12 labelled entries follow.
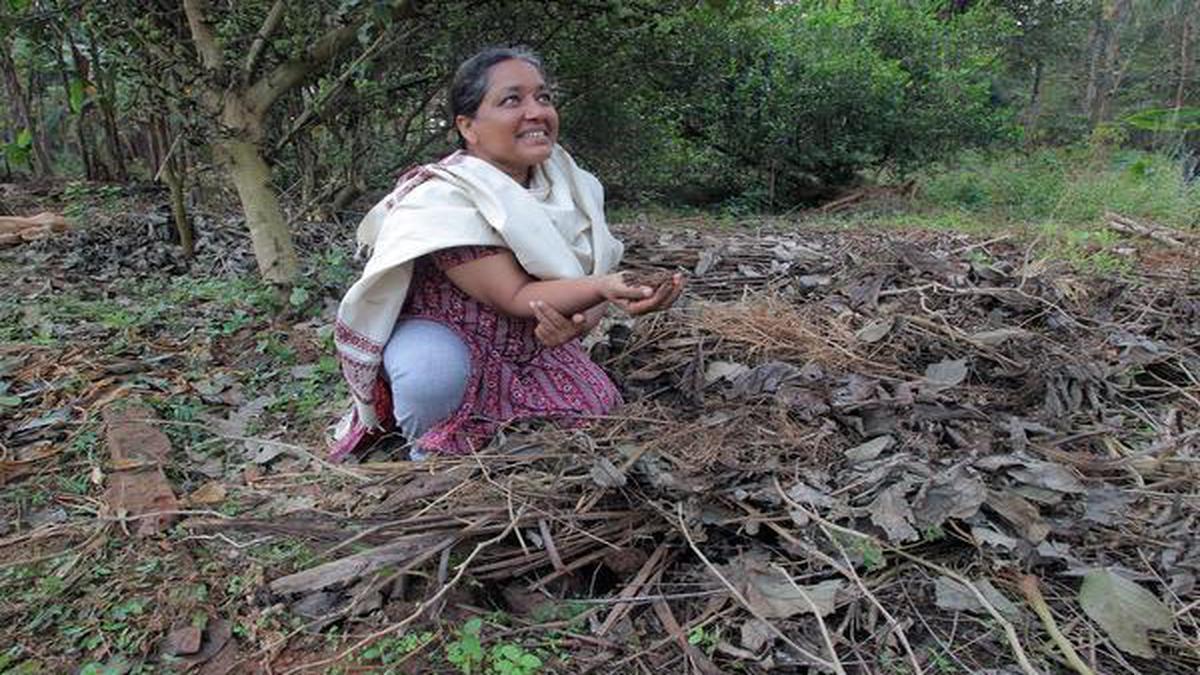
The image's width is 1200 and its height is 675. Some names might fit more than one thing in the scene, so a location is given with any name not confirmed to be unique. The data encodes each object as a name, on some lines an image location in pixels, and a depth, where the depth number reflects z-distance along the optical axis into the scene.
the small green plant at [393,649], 1.36
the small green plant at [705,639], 1.36
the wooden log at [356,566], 1.50
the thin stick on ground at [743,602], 1.27
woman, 1.95
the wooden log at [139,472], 1.76
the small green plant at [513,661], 1.33
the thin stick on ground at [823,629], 1.24
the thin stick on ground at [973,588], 1.23
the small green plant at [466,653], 1.34
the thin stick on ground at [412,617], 1.34
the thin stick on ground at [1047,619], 1.24
